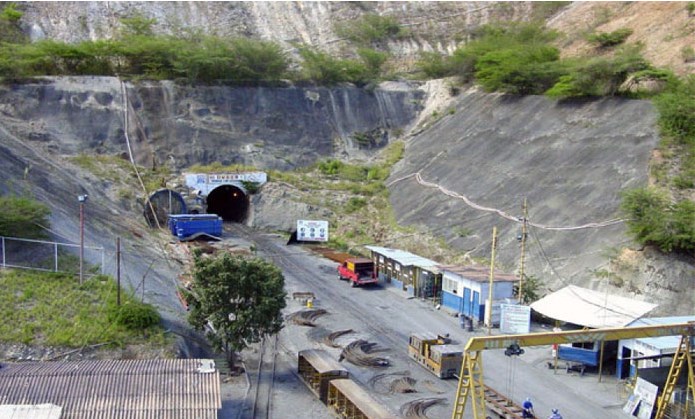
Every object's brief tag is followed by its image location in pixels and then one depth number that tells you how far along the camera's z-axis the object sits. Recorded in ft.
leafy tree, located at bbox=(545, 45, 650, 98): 146.20
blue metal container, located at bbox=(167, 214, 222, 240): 143.13
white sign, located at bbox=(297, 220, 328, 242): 153.38
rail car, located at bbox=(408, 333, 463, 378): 82.89
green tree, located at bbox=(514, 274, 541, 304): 103.71
